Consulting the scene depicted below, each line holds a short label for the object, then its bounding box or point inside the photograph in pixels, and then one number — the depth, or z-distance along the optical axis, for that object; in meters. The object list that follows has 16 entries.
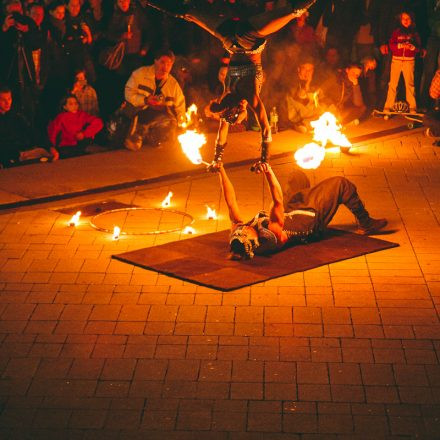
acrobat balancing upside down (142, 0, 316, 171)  8.88
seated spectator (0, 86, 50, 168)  12.72
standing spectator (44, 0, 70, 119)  13.36
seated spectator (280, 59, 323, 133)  15.08
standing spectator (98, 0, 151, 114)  13.89
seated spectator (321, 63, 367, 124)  15.53
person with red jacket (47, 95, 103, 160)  13.38
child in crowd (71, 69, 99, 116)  13.54
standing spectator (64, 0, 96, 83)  13.45
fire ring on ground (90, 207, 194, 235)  10.39
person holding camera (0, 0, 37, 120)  12.89
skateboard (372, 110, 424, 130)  15.28
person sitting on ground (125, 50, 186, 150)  13.88
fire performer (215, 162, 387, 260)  9.36
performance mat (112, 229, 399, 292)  8.91
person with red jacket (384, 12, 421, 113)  15.89
